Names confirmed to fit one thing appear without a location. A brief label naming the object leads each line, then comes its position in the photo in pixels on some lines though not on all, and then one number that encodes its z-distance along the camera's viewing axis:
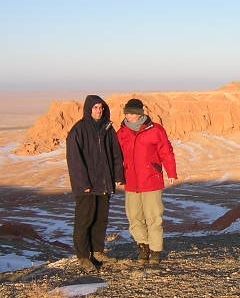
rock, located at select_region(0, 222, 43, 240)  22.05
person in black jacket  7.07
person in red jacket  7.21
